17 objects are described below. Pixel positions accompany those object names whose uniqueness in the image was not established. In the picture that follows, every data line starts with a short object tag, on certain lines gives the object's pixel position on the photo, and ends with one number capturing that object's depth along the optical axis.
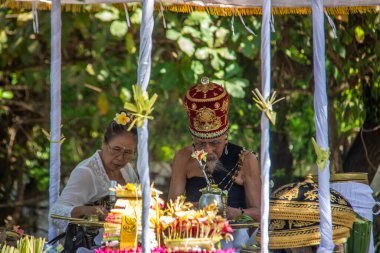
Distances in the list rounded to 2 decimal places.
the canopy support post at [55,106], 12.98
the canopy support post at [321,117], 9.95
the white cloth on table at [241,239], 11.95
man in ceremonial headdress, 12.34
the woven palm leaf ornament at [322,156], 9.90
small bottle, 11.34
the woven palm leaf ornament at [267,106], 9.69
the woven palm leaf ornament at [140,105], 9.32
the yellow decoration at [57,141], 12.89
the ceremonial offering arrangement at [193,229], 9.37
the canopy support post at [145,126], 9.29
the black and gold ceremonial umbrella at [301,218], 10.47
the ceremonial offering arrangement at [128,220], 9.84
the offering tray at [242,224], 10.62
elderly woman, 12.59
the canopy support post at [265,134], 9.72
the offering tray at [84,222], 10.59
